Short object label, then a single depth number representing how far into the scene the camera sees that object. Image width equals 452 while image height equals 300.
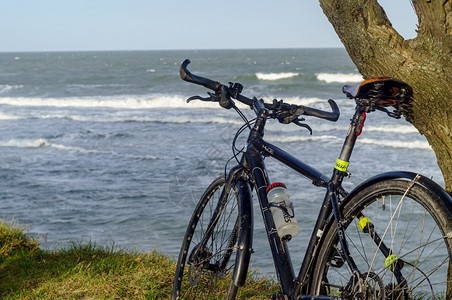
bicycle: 2.31
